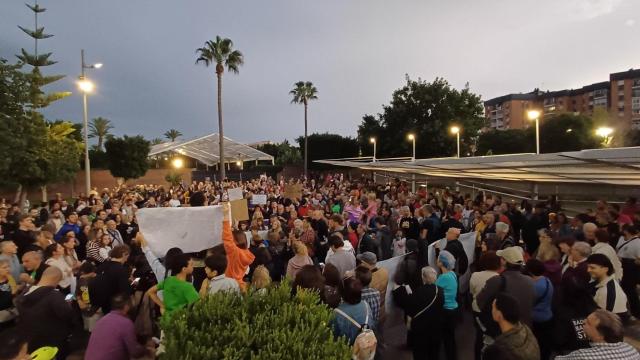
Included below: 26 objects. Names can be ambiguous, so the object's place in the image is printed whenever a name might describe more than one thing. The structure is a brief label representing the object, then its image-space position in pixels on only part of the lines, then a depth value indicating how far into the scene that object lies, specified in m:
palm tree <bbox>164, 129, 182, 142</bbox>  94.62
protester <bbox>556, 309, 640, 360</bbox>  2.65
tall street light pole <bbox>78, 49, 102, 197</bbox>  16.05
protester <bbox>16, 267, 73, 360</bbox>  3.65
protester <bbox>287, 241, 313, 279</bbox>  5.35
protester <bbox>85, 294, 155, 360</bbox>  3.28
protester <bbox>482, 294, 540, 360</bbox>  2.90
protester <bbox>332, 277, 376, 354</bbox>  3.46
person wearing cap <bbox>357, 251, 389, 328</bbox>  4.66
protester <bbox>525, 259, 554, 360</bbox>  4.12
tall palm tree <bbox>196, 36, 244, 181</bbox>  31.59
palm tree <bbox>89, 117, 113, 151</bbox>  66.06
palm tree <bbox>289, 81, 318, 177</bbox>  50.69
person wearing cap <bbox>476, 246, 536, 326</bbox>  3.90
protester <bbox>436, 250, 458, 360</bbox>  4.39
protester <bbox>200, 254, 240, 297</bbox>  3.93
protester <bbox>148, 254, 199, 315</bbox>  3.74
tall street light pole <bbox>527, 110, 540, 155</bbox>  14.07
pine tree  21.08
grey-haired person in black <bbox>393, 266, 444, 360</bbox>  4.14
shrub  2.32
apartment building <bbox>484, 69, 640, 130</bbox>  81.19
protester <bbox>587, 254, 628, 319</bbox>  3.95
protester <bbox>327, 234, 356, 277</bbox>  5.44
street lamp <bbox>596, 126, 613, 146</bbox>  18.55
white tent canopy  46.52
